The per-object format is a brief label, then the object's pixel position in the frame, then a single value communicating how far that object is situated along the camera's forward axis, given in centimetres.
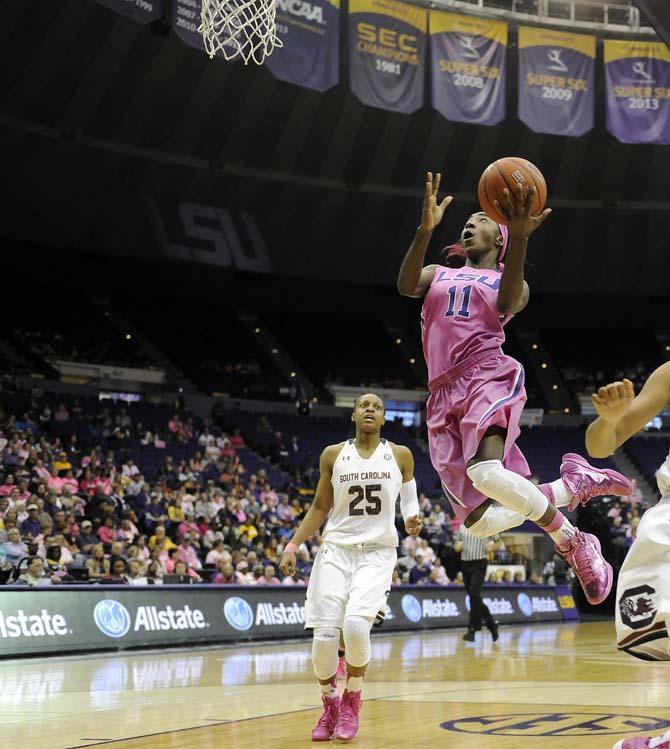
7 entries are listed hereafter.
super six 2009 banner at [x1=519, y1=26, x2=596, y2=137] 2461
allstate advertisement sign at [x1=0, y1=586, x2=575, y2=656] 1212
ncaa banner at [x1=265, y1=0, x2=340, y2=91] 2175
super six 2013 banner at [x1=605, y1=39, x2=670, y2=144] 2469
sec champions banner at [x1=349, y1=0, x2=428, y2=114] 2330
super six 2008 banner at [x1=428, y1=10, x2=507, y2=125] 2419
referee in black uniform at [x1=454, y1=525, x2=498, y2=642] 1573
